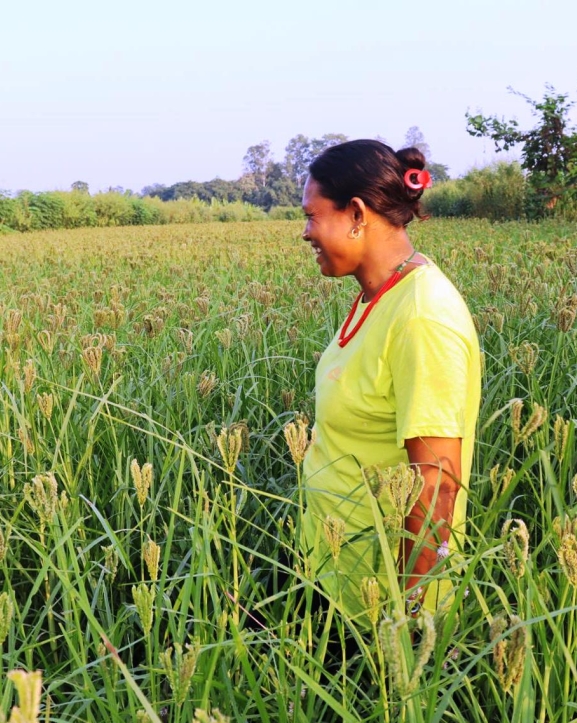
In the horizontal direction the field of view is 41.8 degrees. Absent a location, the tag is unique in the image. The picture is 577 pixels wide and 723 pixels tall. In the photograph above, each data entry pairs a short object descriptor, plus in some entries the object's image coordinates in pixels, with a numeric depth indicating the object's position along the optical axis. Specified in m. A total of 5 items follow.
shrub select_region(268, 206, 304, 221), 37.47
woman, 1.56
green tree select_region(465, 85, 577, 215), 13.17
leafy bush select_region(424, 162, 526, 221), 16.27
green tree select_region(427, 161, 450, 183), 73.38
